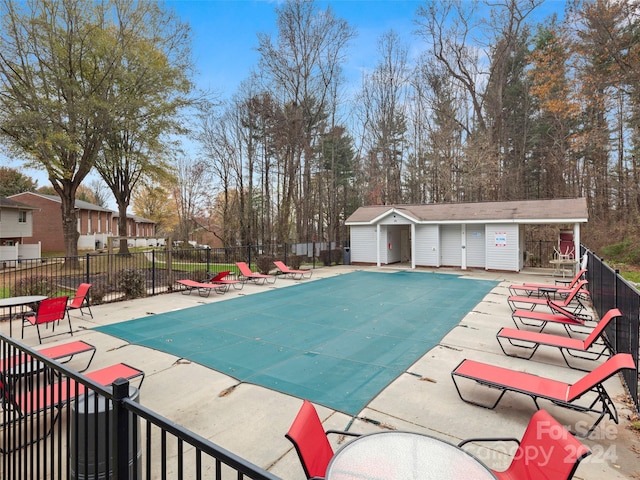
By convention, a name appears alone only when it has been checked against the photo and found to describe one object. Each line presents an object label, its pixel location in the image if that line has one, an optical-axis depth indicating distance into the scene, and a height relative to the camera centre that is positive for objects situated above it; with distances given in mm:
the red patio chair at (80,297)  7721 -1352
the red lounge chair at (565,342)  4753 -1680
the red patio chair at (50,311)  6350 -1388
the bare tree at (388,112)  26422 +10147
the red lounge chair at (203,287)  10820 -1732
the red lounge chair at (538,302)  7400 -1955
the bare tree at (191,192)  32250 +4760
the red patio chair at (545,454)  1897 -1364
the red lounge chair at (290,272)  14476 -1551
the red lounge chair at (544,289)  9289 -1615
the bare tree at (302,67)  22172 +11887
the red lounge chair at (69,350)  4719 -1608
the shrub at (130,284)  10547 -1391
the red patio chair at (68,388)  2383 -1621
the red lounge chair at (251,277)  13399 -1604
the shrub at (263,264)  15820 -1245
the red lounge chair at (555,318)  6418 -1717
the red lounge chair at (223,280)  11496 -1484
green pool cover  4656 -1973
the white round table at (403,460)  1846 -1354
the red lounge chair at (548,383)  3189 -1706
